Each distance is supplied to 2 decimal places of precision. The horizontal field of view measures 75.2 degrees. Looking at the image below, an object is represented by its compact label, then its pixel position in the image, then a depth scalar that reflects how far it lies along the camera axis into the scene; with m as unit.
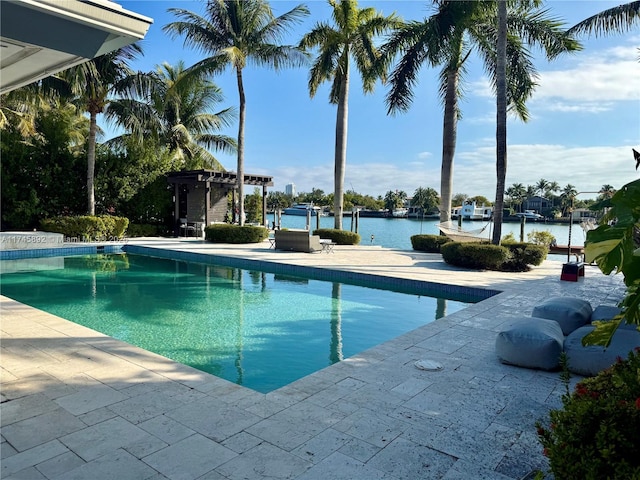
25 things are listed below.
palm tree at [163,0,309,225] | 15.83
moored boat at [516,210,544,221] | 56.98
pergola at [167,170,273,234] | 19.20
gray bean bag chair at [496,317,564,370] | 4.13
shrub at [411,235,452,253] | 15.11
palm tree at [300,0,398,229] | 15.72
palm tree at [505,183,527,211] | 75.49
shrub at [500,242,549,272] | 11.37
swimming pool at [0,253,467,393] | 5.52
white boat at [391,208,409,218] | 70.57
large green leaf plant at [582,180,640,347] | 1.49
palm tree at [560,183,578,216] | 63.01
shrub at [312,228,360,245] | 17.25
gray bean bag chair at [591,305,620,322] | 4.97
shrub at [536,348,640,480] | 1.65
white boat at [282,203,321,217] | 64.94
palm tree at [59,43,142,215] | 15.11
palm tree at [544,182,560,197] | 77.70
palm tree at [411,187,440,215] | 68.31
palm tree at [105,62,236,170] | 16.39
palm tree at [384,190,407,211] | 76.31
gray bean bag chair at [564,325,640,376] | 3.88
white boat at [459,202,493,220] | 58.58
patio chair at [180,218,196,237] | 19.81
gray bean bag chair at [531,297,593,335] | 5.05
